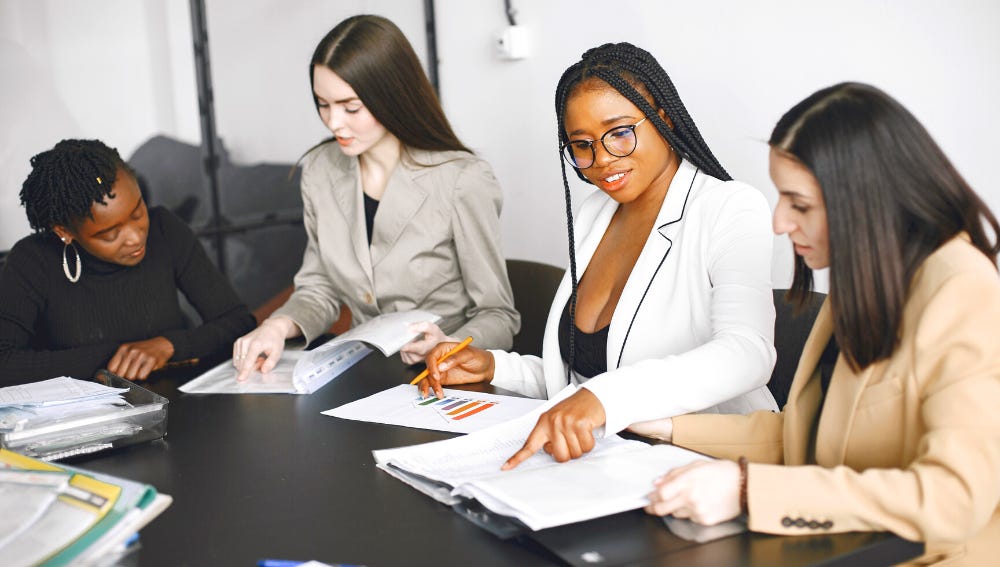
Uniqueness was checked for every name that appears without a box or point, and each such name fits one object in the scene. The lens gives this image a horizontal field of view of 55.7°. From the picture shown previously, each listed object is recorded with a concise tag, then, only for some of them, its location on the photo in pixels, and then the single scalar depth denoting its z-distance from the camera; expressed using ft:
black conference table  3.41
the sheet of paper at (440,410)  5.08
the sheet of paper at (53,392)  5.25
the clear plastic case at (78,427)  4.91
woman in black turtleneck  6.82
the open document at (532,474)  3.60
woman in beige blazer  3.40
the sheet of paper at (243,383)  6.10
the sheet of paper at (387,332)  6.16
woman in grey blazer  7.47
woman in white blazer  4.96
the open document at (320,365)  6.08
